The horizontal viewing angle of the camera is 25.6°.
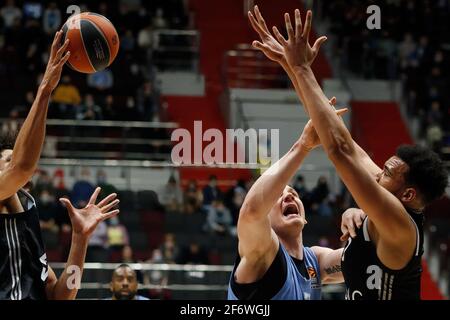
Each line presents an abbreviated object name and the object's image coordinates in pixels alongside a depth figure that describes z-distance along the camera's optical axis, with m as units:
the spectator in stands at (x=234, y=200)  11.22
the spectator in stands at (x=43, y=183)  10.75
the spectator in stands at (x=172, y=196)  11.20
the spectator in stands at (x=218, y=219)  10.98
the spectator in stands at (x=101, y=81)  13.51
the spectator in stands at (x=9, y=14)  14.46
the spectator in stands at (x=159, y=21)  14.97
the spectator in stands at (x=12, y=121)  11.52
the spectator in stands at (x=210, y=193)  11.31
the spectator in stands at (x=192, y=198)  11.23
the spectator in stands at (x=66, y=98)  12.59
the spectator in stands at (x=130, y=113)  12.87
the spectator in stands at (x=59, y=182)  10.87
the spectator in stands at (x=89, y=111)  12.51
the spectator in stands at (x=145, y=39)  14.55
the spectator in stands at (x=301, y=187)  11.36
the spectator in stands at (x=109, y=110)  12.74
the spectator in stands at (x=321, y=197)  11.46
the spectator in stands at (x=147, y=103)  13.16
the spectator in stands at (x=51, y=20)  14.31
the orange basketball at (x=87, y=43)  5.22
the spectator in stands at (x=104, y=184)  10.69
